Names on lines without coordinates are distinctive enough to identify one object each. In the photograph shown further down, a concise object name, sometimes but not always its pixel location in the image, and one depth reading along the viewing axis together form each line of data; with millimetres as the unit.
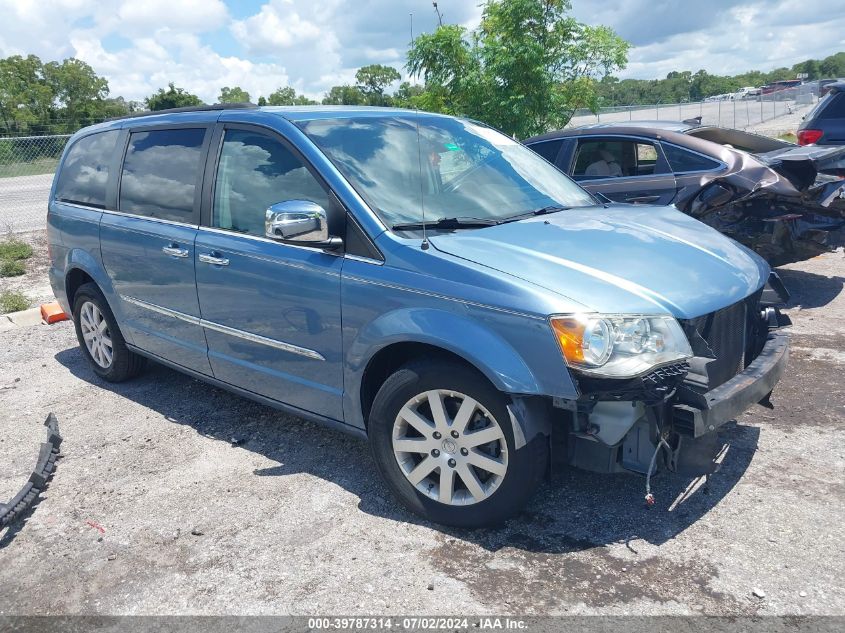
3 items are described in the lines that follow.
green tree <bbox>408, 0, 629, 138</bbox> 10055
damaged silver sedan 6441
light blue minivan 3057
